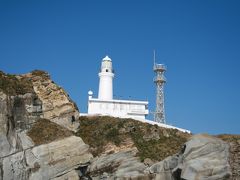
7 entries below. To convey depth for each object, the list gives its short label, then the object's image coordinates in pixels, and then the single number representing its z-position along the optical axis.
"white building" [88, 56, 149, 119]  63.03
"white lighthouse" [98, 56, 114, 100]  67.69
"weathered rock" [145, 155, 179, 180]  34.25
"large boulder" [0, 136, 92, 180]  36.75
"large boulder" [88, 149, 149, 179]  40.03
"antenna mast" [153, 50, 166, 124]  72.12
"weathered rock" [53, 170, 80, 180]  37.43
